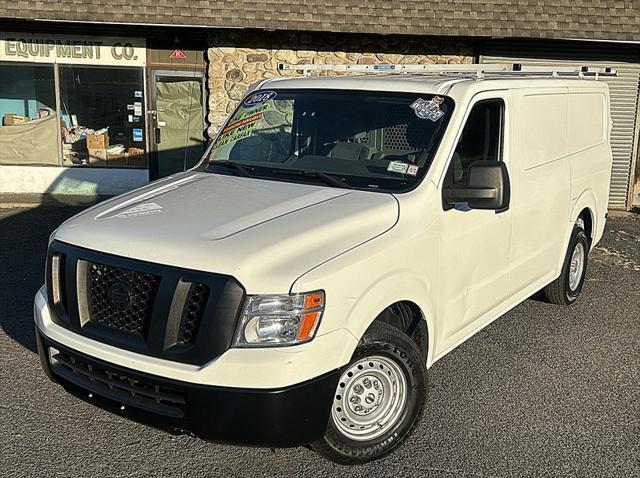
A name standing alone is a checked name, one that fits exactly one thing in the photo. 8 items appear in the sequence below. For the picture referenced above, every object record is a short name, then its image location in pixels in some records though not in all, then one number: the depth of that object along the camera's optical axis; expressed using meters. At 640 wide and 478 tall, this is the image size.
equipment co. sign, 11.71
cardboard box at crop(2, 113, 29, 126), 12.27
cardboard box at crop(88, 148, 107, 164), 12.22
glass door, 12.01
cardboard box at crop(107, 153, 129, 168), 12.20
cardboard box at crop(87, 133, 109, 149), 12.20
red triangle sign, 11.86
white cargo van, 3.20
